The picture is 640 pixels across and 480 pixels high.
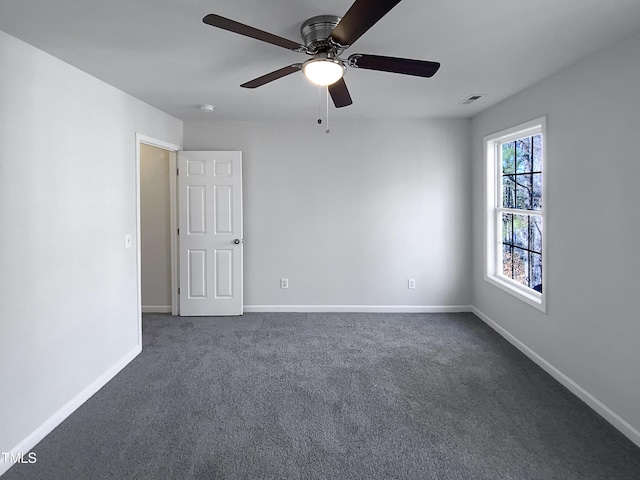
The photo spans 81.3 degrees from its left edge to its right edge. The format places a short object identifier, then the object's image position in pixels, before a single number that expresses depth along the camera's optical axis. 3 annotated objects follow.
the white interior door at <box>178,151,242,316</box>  4.45
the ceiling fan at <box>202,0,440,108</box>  1.61
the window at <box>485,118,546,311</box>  3.34
